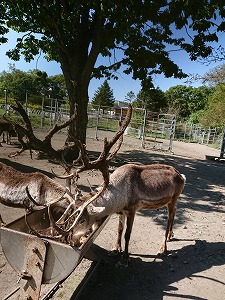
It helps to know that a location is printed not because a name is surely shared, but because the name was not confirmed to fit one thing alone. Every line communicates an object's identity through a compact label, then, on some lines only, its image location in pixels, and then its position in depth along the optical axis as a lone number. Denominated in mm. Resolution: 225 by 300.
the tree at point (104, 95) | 66038
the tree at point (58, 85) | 63631
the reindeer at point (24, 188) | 4504
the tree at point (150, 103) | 41753
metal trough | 2805
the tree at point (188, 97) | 62688
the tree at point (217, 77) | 18531
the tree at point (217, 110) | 26117
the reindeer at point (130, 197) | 3666
